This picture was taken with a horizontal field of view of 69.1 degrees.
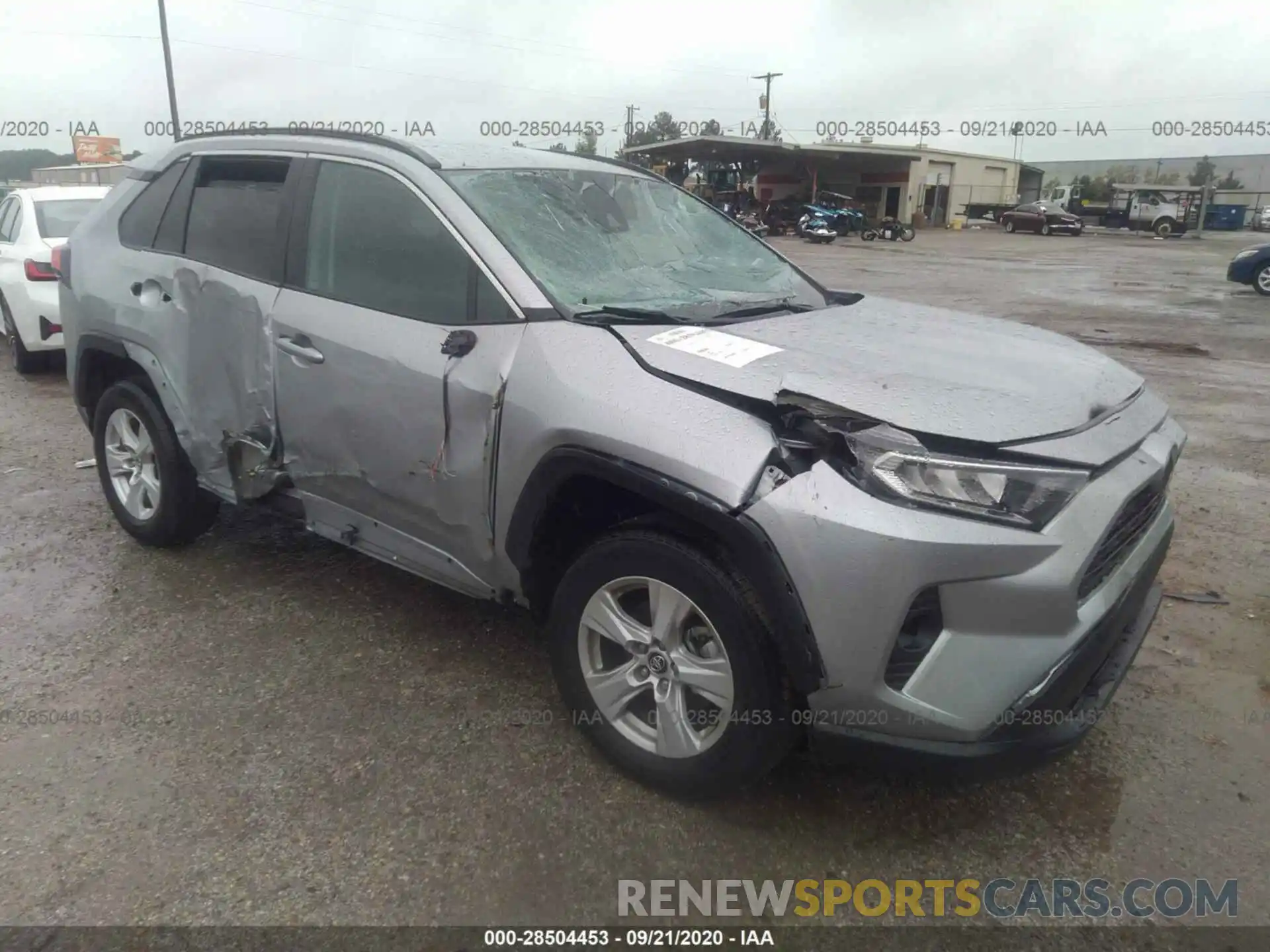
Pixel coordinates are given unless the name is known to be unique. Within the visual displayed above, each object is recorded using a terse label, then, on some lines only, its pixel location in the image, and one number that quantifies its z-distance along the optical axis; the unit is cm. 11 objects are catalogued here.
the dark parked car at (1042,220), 4156
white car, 780
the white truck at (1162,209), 4112
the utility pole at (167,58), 2592
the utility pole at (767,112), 5672
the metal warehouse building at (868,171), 3912
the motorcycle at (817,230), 3353
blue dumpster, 4431
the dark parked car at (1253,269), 1675
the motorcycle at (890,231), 3634
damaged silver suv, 217
